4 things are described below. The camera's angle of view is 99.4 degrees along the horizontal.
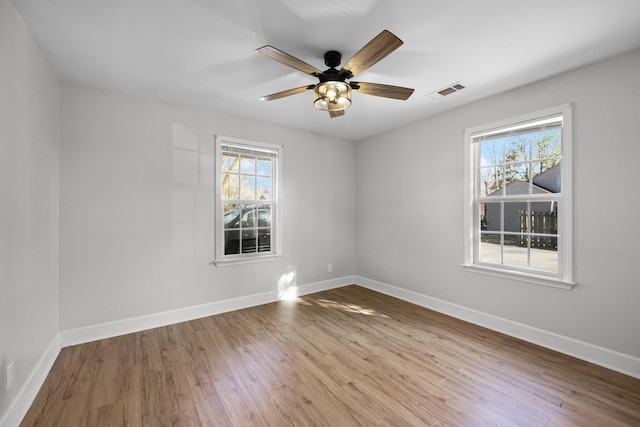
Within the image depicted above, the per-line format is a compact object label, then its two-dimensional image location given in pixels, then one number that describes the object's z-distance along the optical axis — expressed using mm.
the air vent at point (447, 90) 2846
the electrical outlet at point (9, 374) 1650
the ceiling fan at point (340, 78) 1761
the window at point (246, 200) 3629
